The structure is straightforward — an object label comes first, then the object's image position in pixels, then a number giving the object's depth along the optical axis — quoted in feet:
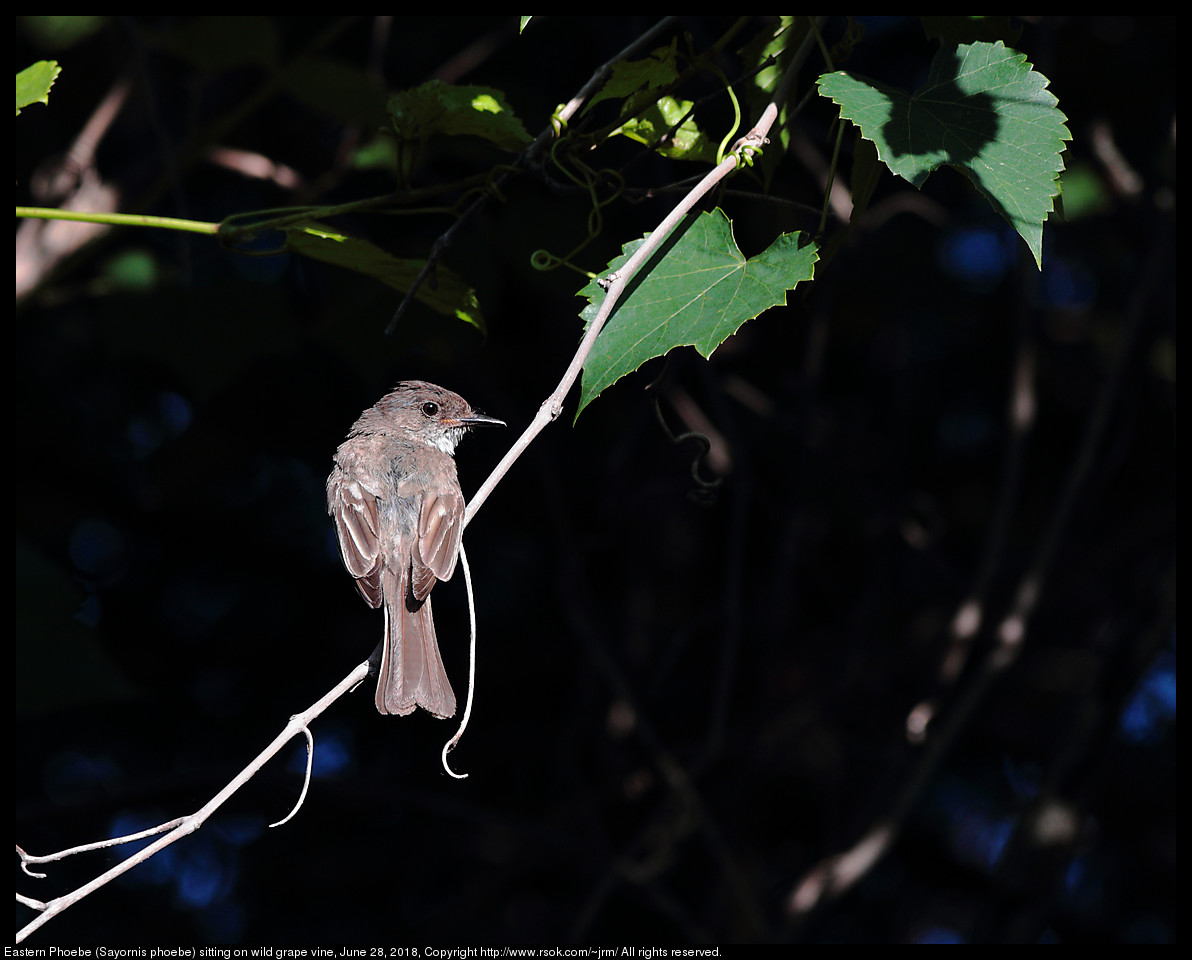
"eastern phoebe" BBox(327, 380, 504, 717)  16.83
